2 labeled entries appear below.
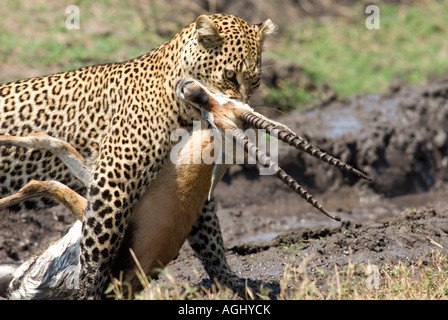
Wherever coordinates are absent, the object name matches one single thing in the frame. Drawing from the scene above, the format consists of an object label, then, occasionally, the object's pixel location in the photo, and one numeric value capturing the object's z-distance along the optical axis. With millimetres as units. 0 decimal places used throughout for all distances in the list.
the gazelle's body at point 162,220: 10187
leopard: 10414
